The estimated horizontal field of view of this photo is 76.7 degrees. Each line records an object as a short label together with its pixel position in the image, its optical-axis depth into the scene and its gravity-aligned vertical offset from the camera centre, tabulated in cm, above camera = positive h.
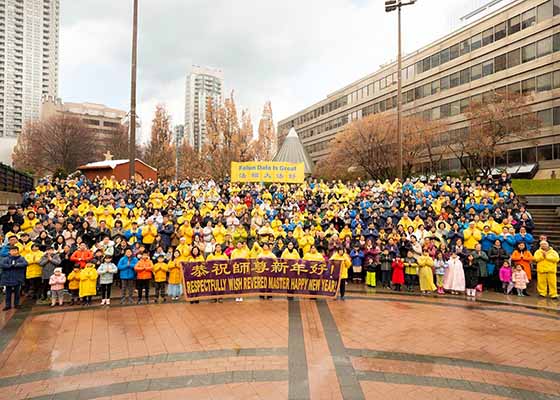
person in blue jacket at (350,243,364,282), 1203 -164
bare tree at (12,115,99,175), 4812 +856
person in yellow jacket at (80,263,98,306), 959 -198
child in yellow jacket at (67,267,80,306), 971 -198
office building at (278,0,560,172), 3394 +1642
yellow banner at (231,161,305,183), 2177 +238
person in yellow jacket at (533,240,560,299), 1071 -174
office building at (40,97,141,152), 6506 +2454
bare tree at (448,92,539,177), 2809 +734
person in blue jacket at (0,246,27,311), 909 -167
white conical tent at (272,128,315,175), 3909 +649
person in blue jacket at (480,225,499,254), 1222 -96
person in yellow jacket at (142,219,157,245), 1229 -85
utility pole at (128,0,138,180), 1879 +664
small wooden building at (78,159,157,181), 2893 +334
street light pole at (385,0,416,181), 2303 +1113
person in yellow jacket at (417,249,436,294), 1119 -197
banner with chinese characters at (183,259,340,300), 983 -192
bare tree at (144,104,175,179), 4781 +881
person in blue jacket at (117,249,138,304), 988 -169
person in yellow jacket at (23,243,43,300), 980 -158
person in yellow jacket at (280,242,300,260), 1062 -130
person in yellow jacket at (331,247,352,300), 1021 -153
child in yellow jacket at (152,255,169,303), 1003 -180
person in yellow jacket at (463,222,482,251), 1223 -89
